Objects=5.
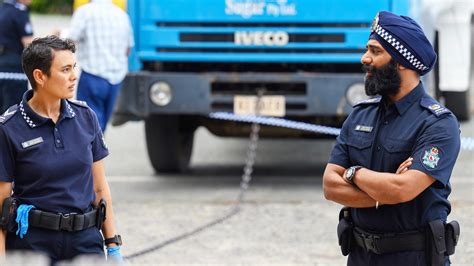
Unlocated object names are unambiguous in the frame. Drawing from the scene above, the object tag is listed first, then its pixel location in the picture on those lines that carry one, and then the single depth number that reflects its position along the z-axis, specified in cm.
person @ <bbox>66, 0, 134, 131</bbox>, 1797
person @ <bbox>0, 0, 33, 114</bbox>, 2016
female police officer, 824
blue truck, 1741
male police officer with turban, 770
